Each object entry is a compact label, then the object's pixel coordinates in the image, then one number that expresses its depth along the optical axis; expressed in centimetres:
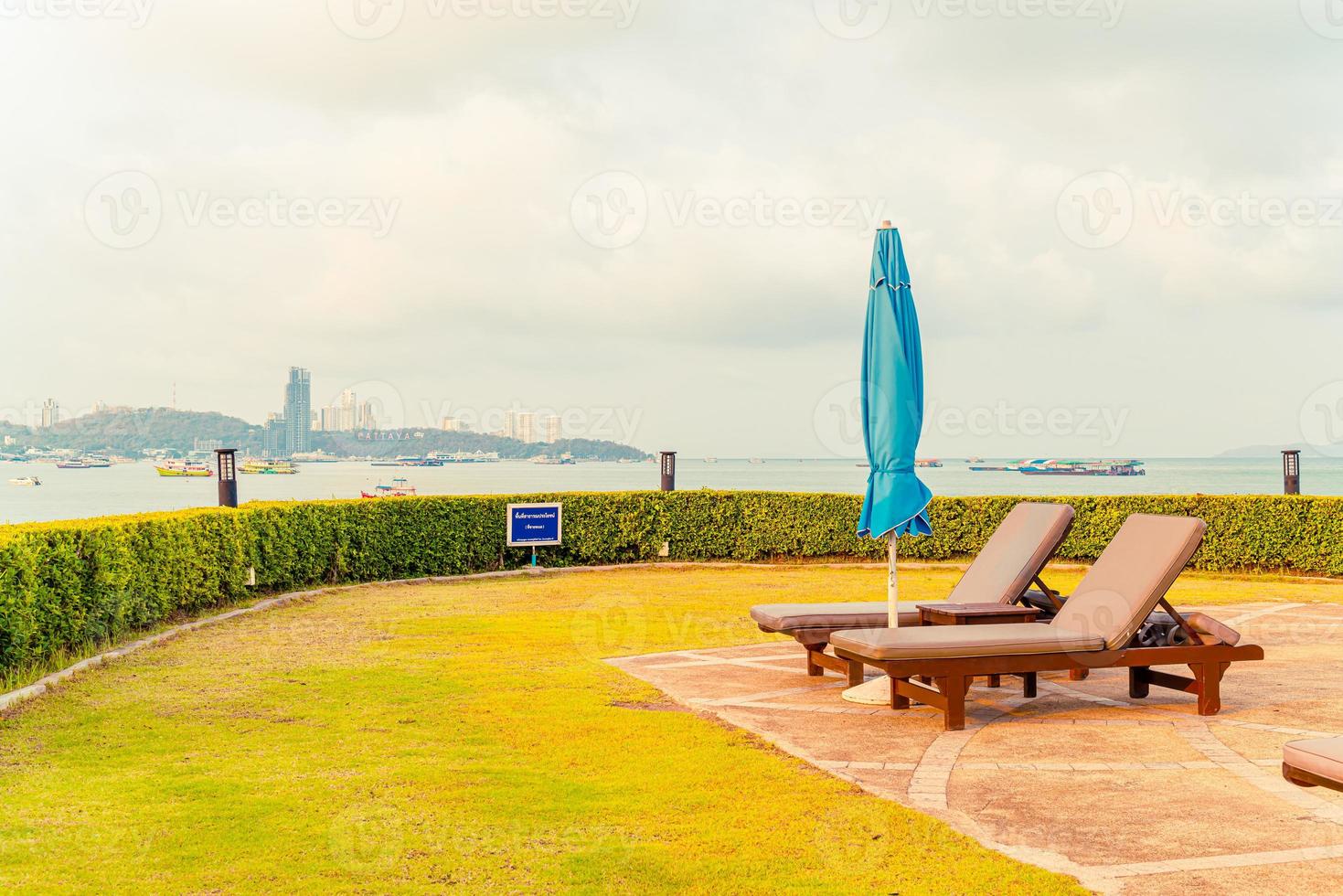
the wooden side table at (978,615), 796
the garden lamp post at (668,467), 2067
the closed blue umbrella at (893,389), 801
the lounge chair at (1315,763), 366
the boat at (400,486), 8786
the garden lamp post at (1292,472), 1980
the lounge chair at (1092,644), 686
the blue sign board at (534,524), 1866
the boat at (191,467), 8629
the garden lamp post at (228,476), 1569
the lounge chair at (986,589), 832
